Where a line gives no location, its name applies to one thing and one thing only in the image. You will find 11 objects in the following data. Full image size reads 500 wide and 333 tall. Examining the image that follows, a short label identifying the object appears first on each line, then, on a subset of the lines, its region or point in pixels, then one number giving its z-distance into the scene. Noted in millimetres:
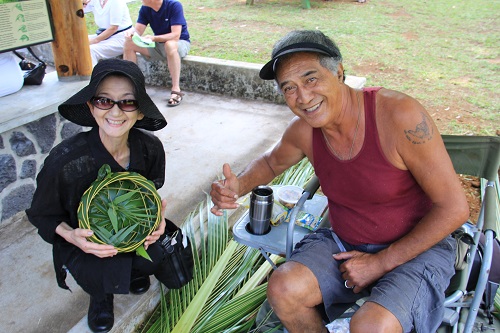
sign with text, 2902
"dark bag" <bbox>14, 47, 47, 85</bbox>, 3352
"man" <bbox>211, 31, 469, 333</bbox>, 1841
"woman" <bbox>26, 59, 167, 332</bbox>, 1940
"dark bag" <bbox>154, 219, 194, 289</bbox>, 2293
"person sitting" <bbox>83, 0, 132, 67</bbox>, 5488
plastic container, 2586
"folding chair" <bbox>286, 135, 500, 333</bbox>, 1785
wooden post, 3219
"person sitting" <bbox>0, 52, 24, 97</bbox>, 3105
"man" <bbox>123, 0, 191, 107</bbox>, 5480
